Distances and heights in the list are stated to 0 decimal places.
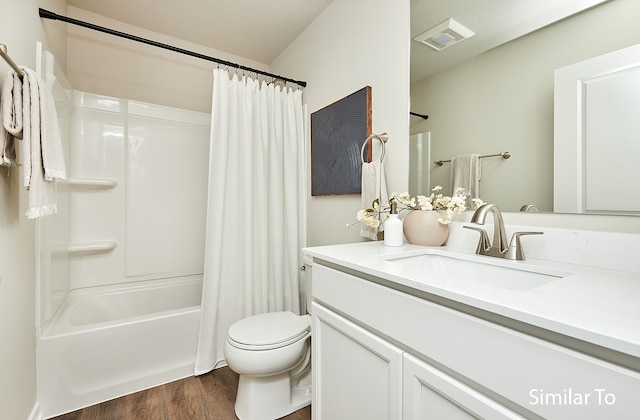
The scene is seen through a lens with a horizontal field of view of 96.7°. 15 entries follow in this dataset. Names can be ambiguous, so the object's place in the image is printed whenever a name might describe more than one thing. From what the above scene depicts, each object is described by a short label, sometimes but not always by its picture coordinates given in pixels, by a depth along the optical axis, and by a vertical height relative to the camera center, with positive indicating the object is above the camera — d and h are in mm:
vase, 1212 -82
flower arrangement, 1150 +21
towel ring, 1513 +389
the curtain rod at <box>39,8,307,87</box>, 1450 +999
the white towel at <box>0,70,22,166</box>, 1019 +350
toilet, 1347 -738
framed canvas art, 1685 +440
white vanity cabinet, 459 -329
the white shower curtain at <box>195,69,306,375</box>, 1854 +10
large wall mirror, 898 +506
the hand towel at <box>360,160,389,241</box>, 1457 +115
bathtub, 1453 -797
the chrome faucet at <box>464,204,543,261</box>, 954 -107
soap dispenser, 1234 -97
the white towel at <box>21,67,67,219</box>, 1057 +245
